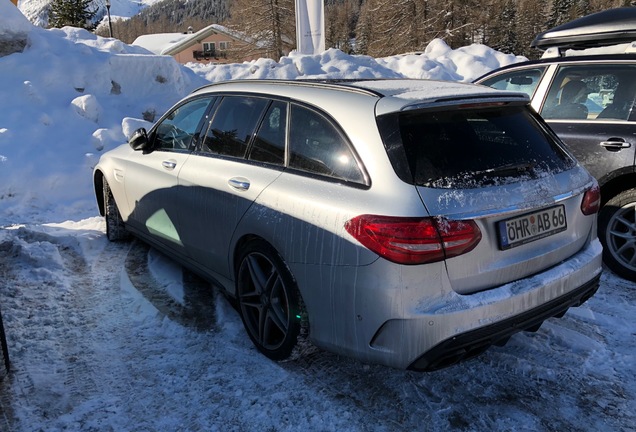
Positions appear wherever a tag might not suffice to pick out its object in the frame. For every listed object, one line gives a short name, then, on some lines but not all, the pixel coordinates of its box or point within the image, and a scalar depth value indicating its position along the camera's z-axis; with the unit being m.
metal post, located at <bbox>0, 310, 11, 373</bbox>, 2.92
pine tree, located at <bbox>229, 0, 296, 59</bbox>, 36.41
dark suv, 4.32
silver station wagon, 2.38
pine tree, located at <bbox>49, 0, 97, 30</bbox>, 37.06
